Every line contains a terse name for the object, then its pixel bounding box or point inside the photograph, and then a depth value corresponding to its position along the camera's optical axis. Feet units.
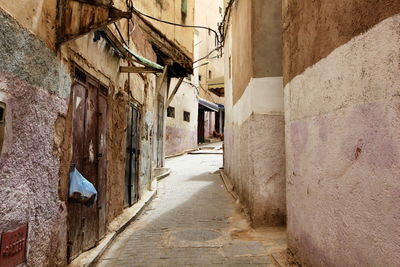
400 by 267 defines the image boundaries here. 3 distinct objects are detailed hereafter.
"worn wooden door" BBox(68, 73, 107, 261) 12.38
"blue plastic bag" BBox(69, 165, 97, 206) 11.28
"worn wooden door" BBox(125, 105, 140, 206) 21.68
